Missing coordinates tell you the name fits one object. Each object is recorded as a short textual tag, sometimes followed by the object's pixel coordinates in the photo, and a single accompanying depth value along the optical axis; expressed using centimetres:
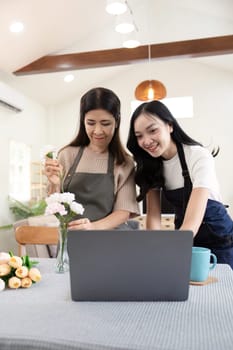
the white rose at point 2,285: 85
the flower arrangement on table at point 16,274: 87
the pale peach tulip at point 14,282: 86
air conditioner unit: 437
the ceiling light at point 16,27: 366
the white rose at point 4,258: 92
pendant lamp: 378
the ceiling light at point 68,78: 533
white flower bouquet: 92
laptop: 73
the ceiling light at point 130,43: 330
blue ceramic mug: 88
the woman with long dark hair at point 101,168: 123
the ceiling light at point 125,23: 291
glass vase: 99
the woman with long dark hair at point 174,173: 113
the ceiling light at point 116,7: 260
